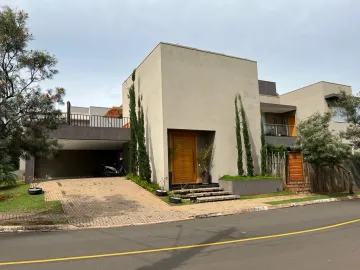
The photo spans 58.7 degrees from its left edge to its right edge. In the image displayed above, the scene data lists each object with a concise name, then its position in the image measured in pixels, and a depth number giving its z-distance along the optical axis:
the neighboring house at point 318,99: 26.59
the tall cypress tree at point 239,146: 17.64
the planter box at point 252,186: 15.98
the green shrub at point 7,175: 12.22
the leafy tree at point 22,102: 9.90
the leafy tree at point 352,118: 19.73
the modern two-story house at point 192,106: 16.36
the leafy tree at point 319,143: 16.31
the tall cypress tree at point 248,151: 17.83
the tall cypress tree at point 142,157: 17.03
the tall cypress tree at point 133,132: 18.94
